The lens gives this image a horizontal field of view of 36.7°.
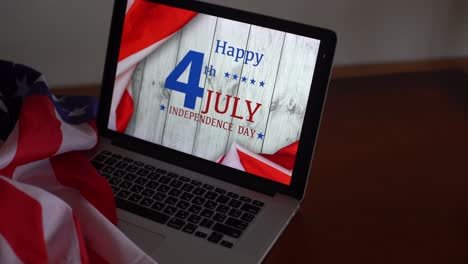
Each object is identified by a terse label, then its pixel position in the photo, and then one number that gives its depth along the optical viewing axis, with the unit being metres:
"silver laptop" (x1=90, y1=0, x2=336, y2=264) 0.83
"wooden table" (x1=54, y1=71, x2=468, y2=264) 0.84
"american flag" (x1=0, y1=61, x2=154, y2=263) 0.72
